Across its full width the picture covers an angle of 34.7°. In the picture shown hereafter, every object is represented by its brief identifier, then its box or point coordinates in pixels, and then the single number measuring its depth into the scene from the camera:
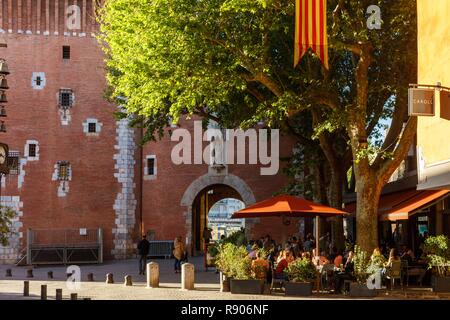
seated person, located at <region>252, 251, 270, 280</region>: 20.39
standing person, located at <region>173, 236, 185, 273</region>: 27.70
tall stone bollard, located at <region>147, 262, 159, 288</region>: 22.52
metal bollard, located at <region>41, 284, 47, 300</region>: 18.11
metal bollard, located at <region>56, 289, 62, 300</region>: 17.44
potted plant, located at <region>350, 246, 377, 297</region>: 19.47
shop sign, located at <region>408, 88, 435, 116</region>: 18.00
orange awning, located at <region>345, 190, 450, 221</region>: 21.61
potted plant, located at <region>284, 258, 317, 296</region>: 19.64
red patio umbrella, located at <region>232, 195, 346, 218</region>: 21.31
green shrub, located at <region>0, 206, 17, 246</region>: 16.92
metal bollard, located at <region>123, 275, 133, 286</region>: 23.26
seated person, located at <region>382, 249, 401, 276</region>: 20.36
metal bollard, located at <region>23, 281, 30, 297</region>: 19.88
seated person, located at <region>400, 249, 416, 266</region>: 22.52
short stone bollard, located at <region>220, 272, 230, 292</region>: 20.73
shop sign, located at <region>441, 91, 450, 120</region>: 18.67
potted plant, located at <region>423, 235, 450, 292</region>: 19.56
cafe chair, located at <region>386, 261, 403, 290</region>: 20.60
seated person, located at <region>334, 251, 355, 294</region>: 20.58
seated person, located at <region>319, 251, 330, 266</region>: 21.70
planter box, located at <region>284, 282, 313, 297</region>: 19.59
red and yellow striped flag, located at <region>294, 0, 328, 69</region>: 19.12
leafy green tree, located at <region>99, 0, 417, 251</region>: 21.34
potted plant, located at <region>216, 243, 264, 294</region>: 19.86
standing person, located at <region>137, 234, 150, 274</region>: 27.46
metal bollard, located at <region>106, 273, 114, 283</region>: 24.43
